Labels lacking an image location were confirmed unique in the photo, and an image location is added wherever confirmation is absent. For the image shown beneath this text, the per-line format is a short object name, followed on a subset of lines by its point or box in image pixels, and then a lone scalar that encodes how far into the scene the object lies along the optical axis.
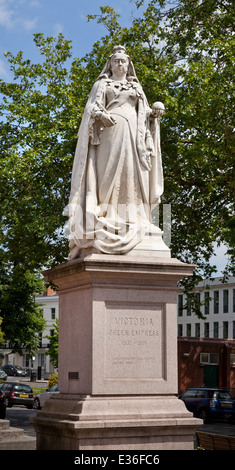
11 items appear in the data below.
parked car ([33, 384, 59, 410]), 36.06
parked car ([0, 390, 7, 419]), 25.33
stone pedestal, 9.38
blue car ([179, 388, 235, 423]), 35.88
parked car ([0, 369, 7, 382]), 63.36
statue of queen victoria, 10.27
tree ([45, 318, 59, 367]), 71.39
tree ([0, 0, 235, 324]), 25.72
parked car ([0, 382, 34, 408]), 43.06
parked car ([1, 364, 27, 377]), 95.60
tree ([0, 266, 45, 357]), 52.66
